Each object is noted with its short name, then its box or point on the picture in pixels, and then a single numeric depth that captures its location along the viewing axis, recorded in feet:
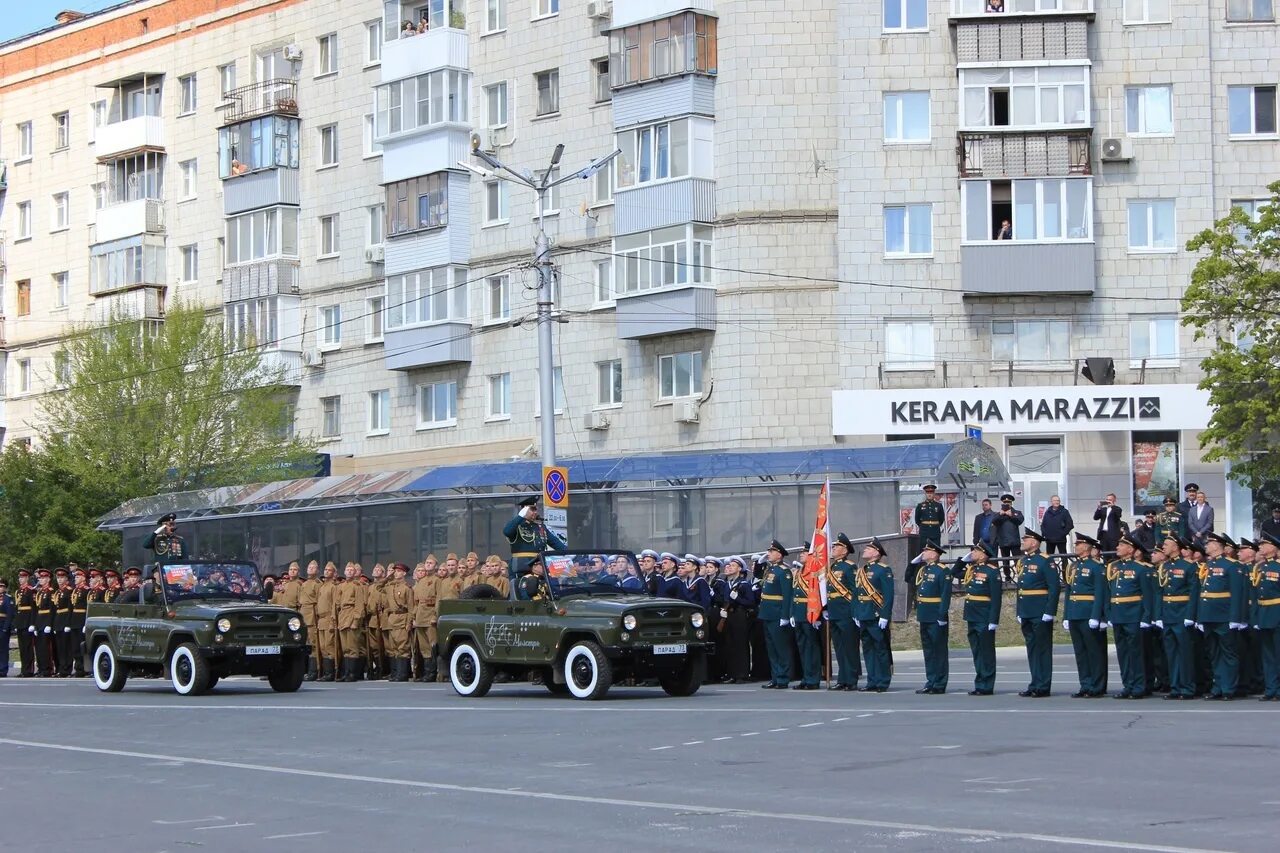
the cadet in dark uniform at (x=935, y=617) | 76.07
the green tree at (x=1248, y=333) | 131.44
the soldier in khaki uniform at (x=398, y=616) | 99.09
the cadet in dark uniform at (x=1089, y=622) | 72.49
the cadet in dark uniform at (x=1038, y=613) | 73.20
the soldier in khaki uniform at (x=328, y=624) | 104.32
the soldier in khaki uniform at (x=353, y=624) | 102.27
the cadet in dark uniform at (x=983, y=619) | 74.84
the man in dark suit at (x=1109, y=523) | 115.75
